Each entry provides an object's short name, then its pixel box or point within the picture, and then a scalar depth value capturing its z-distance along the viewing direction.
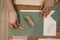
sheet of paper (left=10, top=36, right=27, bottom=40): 0.87
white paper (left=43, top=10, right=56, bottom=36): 0.87
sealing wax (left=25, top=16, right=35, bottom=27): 0.86
